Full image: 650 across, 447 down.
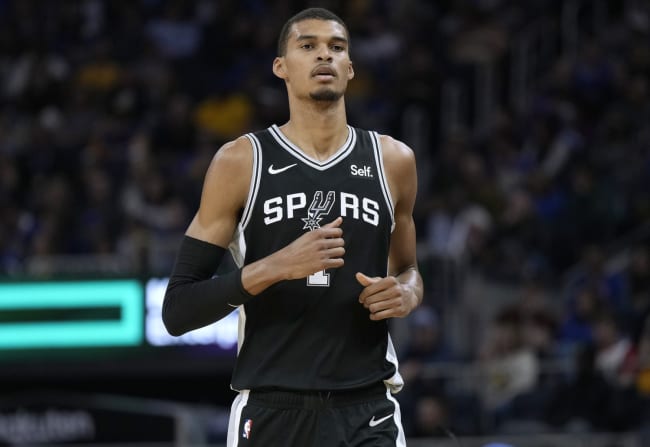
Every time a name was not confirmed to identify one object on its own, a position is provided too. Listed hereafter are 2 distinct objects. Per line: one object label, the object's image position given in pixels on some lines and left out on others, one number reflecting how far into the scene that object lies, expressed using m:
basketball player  9.44
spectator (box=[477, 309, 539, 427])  24.41
